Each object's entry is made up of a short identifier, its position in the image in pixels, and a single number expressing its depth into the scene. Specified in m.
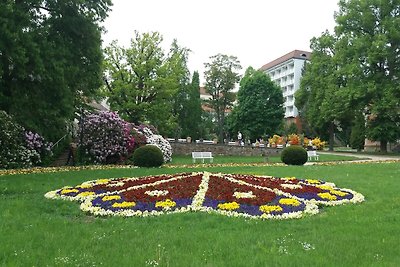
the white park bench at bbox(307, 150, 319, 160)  31.25
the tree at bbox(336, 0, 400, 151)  37.44
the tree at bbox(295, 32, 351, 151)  40.44
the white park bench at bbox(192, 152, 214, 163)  28.66
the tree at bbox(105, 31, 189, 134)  35.62
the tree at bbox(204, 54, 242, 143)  56.69
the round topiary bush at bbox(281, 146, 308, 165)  22.25
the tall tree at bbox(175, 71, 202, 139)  50.50
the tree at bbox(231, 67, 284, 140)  61.81
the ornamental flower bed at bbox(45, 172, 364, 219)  8.45
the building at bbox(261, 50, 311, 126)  97.38
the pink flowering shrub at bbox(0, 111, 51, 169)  20.05
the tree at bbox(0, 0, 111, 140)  15.05
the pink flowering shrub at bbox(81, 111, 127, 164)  25.09
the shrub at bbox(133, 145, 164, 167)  20.19
